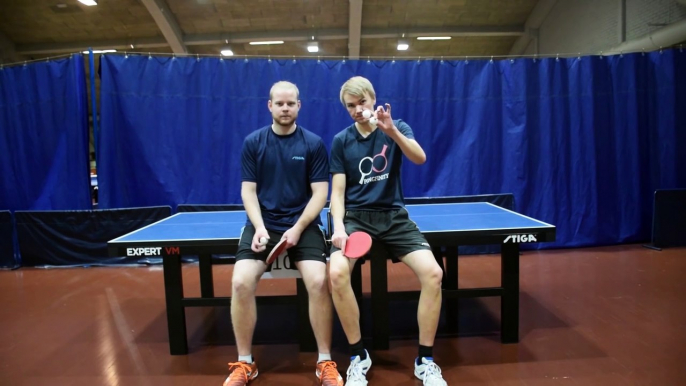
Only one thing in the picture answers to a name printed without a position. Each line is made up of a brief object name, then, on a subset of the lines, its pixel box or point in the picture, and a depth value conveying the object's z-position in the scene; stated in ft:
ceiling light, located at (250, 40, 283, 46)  33.24
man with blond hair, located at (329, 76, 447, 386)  7.88
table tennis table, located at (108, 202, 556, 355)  8.77
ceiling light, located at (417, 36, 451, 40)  33.92
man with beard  8.07
